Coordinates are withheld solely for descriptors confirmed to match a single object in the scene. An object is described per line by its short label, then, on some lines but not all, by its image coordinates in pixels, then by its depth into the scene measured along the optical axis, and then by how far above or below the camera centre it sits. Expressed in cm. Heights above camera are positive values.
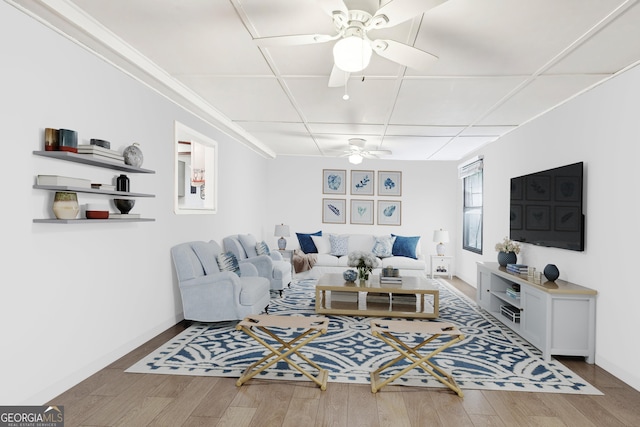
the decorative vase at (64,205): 271 +0
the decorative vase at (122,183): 344 +20
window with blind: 732 +13
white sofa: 739 -92
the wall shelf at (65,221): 262 -10
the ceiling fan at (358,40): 223 +106
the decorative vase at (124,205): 346 +2
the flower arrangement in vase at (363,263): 553 -71
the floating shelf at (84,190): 262 +11
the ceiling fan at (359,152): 654 +106
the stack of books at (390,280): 546 -92
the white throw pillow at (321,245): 815 -69
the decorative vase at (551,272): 402 -57
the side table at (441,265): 827 -108
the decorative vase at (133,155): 352 +46
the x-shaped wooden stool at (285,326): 308 -92
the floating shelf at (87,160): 263 +33
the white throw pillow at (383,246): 786 -68
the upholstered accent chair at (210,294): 441 -93
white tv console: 367 -96
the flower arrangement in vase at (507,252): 514 -49
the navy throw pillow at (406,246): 789 -67
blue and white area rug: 323 -133
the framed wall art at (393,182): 889 +65
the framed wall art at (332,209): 892 +4
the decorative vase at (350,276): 558 -89
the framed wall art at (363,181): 891 +67
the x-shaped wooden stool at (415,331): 300 -91
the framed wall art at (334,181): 892 +66
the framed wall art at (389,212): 888 +0
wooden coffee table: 511 -119
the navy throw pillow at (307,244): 815 -68
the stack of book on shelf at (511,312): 447 -112
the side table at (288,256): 756 -86
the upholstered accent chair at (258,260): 604 -76
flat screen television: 392 +7
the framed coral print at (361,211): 890 +0
